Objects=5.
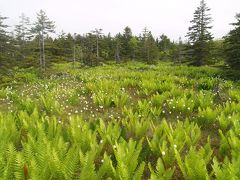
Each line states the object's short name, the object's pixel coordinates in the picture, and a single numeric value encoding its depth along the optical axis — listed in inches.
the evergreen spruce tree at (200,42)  698.8
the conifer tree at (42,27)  702.6
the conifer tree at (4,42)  450.5
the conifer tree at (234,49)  445.2
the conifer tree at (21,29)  1515.4
